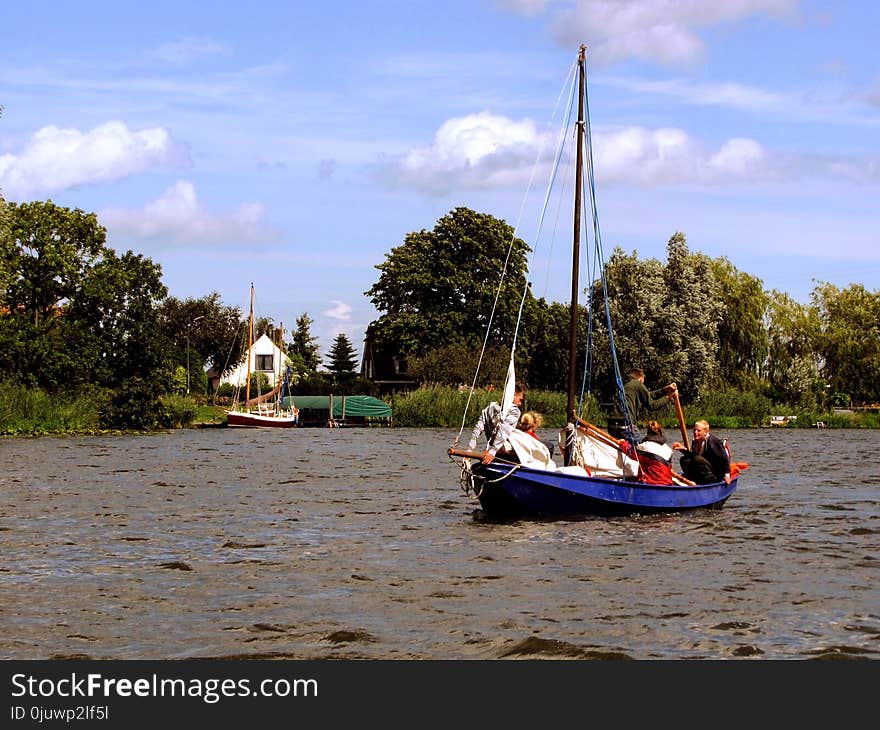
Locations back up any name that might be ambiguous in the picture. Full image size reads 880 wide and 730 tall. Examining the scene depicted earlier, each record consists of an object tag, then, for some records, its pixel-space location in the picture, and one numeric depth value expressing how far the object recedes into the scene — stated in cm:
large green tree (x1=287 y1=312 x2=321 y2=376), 13700
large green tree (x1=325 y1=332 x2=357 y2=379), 12381
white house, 12219
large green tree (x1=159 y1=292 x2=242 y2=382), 13025
